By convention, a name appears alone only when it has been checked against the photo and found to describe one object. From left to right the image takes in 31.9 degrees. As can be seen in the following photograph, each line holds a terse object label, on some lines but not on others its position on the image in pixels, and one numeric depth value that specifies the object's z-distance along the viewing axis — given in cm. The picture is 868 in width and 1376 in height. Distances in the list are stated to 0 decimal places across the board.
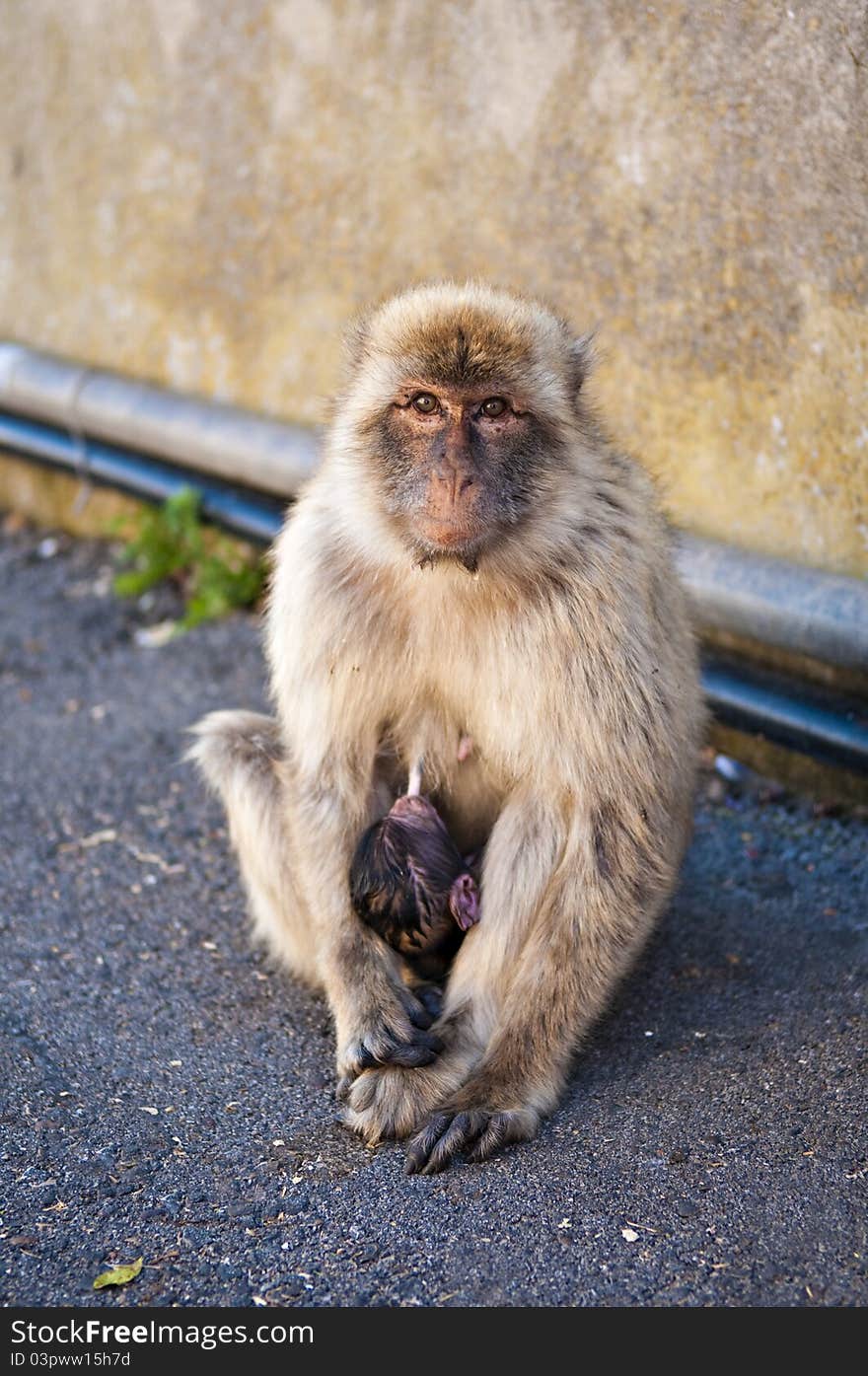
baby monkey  287
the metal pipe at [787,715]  364
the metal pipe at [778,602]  350
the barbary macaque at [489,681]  268
